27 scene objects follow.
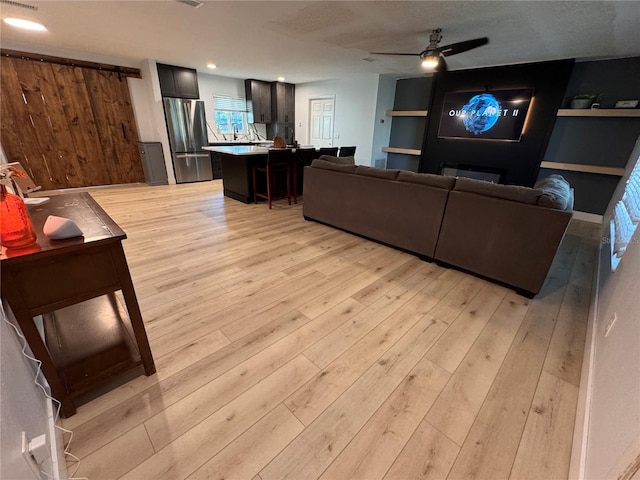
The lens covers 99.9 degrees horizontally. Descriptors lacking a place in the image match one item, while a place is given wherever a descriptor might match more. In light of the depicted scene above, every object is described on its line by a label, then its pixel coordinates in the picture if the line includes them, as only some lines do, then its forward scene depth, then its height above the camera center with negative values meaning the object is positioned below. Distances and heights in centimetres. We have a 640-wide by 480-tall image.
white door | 683 +26
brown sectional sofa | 213 -69
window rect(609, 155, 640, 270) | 193 -58
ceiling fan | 294 +92
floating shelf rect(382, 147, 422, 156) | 590 -32
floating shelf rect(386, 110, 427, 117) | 562 +45
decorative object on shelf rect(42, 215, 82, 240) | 102 -39
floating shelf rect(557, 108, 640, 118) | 368 +42
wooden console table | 98 -66
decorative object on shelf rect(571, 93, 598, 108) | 397 +60
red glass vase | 91 -34
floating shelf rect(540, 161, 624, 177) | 388 -35
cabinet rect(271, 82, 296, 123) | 707 +71
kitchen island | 433 -63
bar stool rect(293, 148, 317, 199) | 441 -45
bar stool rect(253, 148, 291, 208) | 411 -62
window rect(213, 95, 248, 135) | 664 +32
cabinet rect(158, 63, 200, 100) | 527 +83
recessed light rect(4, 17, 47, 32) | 318 +108
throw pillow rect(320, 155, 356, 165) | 357 -35
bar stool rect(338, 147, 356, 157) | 492 -32
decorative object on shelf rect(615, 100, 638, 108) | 369 +53
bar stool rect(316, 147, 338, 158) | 479 -32
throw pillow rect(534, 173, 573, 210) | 204 -40
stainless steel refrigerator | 555 -23
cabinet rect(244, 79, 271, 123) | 675 +68
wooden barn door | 439 -6
